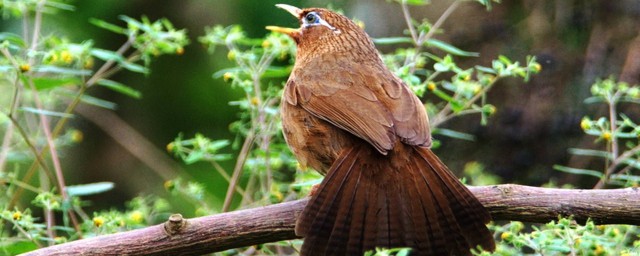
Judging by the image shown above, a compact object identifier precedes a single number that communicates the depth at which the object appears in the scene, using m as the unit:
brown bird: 7.08
